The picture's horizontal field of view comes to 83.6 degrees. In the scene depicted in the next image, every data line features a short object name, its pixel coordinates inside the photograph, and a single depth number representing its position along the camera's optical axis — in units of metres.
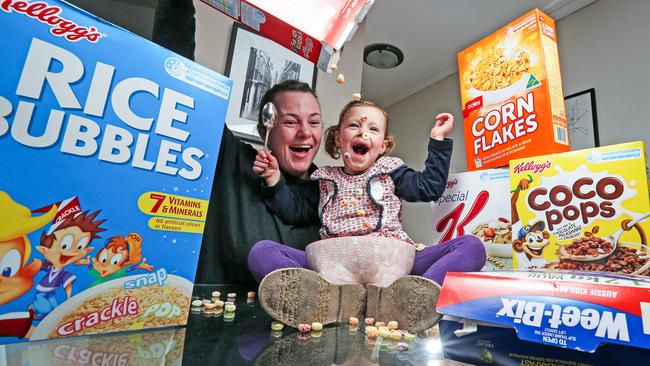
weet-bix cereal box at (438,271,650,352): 0.37
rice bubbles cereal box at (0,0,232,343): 0.42
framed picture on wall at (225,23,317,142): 1.28
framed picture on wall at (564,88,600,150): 1.53
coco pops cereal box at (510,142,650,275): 0.79
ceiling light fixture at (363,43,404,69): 2.15
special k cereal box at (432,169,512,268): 1.00
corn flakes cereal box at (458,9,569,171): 0.99
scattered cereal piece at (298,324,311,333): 0.60
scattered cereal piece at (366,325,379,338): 0.58
